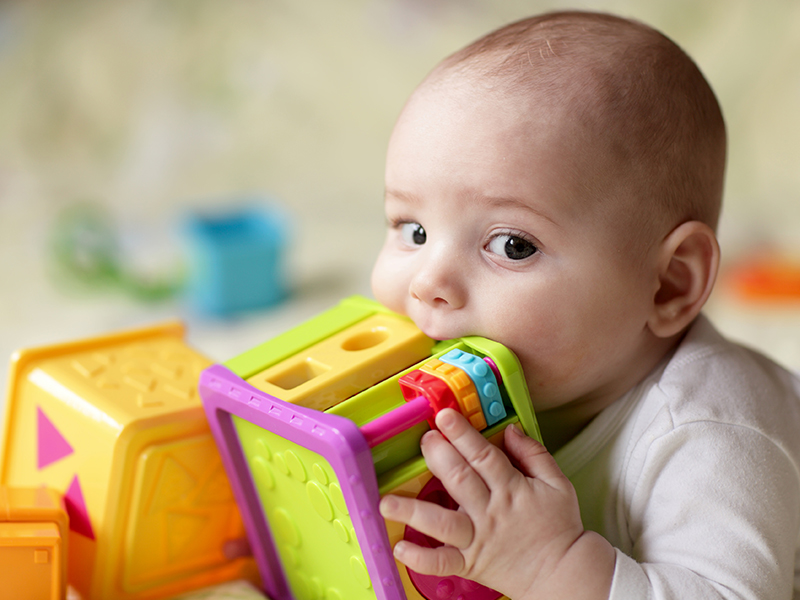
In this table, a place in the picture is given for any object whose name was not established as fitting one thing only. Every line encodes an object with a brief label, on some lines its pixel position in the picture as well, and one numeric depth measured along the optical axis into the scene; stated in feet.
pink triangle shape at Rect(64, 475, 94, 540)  2.10
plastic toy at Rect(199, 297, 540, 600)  1.88
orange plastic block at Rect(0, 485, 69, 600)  2.01
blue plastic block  3.51
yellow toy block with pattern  2.07
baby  1.89
